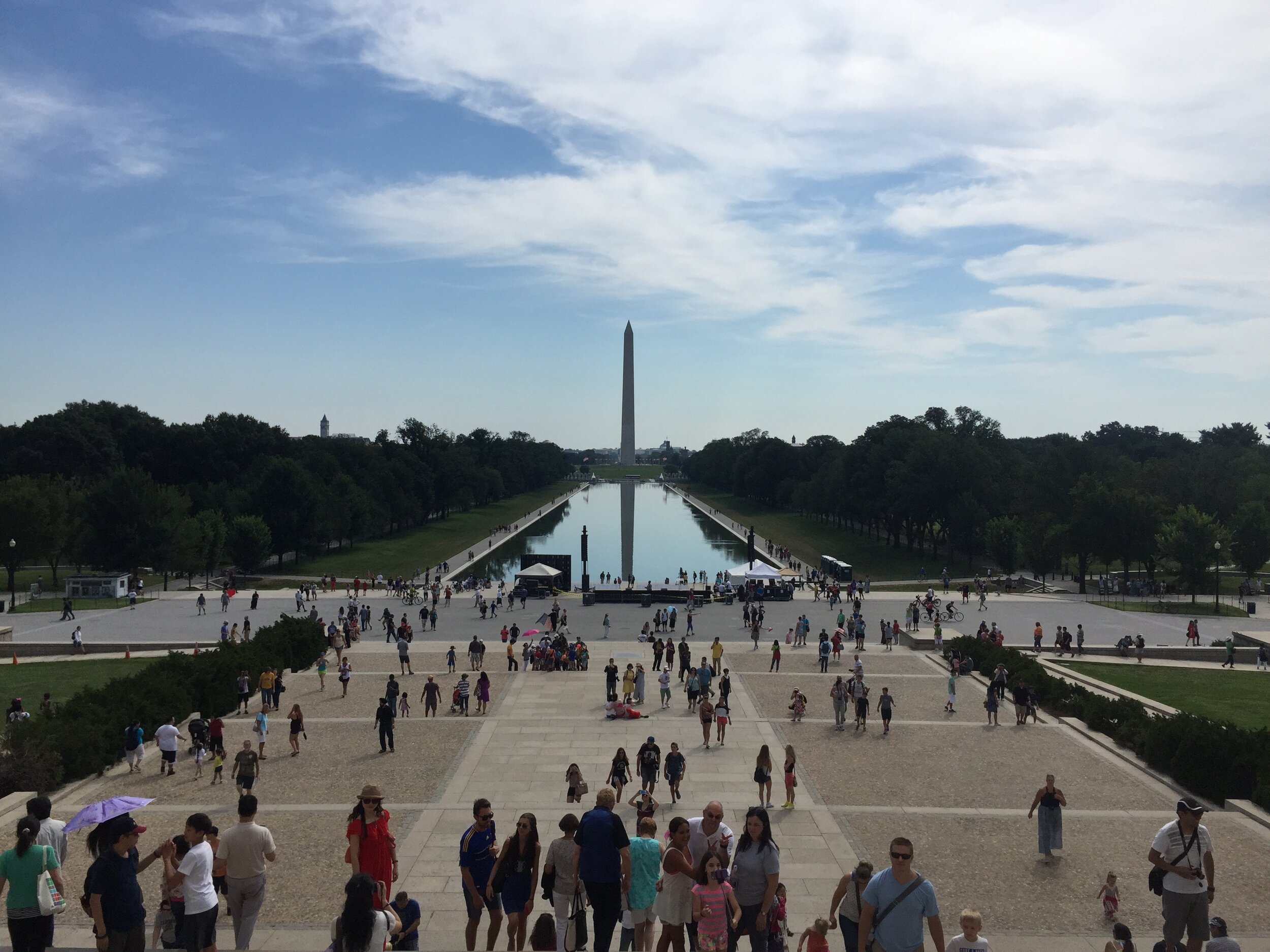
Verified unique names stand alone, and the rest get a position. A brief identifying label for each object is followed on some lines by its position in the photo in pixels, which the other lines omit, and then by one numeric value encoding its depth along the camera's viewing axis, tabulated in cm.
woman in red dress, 858
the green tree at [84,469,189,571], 5256
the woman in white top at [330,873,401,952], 581
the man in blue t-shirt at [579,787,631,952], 802
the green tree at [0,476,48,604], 5012
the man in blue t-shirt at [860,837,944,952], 670
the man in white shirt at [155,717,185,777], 1752
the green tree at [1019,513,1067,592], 5488
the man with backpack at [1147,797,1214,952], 841
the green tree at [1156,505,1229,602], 4753
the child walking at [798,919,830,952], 782
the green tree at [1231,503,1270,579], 5419
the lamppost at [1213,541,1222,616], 4676
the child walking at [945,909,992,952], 677
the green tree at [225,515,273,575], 5659
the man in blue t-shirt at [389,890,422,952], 779
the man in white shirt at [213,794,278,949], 834
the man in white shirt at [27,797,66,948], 799
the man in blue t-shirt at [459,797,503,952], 851
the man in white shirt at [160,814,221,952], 767
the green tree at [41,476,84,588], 5244
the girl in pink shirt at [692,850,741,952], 737
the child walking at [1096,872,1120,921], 1107
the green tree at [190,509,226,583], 5553
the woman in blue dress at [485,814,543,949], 821
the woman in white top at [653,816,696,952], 788
